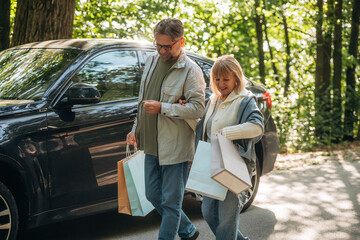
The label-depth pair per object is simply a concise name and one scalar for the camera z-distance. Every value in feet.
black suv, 13.28
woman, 11.23
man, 12.62
